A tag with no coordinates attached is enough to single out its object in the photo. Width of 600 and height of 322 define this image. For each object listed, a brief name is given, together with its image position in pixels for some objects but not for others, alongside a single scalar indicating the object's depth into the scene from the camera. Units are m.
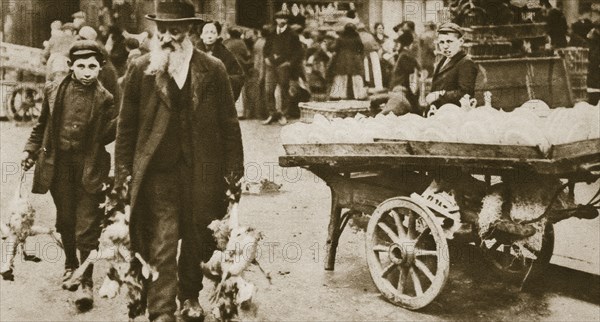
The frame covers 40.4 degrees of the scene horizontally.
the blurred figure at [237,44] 17.64
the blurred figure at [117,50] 15.55
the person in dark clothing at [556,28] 16.34
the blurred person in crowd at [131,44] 16.45
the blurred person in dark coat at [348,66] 17.64
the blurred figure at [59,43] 15.73
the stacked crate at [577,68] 14.36
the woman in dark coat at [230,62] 11.22
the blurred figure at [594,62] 16.45
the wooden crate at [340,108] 10.48
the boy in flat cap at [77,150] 6.35
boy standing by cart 7.12
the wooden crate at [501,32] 12.29
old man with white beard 5.20
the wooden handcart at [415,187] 5.36
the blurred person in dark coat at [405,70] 14.35
